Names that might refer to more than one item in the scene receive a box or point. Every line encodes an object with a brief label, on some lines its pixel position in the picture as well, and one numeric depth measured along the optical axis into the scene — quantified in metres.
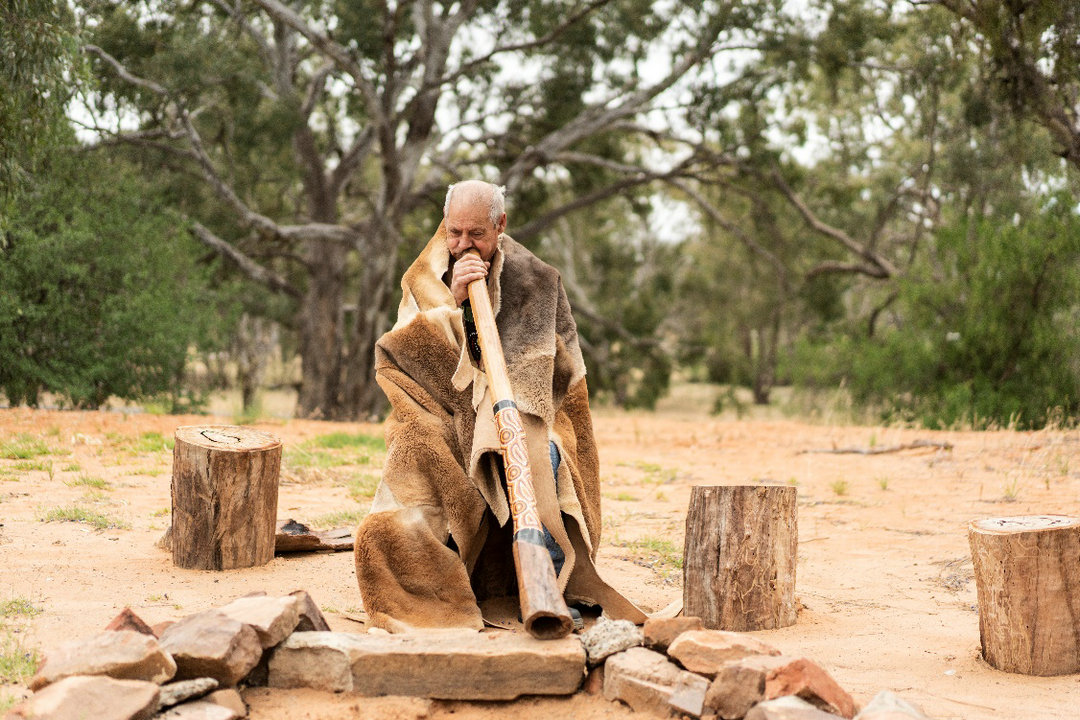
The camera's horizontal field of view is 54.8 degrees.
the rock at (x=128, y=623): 3.12
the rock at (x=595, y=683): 3.37
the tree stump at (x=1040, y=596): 3.60
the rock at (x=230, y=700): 3.06
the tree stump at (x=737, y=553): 4.18
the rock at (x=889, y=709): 2.79
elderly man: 3.87
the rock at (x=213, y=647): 3.10
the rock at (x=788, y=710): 2.86
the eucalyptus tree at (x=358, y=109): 14.67
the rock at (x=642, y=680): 3.20
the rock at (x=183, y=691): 2.96
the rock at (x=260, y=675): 3.35
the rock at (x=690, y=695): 3.13
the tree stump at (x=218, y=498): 4.66
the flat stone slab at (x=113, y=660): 2.93
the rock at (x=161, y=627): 3.28
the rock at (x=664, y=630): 3.45
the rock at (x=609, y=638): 3.39
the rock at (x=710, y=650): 3.25
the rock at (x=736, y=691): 3.07
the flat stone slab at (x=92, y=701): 2.72
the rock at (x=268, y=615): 3.29
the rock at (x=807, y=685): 2.96
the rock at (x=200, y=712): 2.91
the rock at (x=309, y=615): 3.46
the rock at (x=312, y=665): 3.34
